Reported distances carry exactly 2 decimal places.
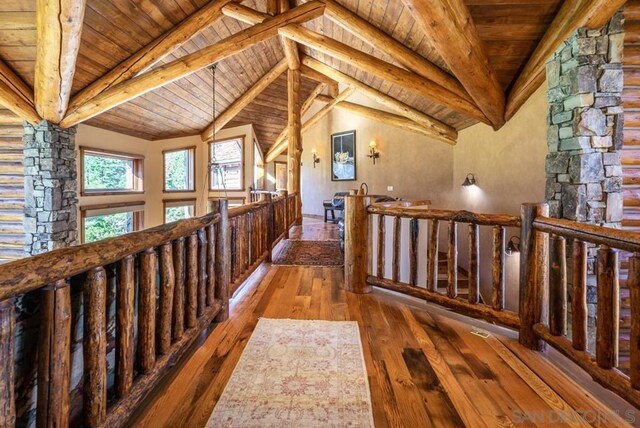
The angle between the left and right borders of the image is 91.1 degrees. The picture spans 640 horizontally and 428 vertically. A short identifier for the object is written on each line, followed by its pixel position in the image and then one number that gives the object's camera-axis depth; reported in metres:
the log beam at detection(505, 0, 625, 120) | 2.49
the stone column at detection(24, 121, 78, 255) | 4.32
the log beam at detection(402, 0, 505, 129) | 2.79
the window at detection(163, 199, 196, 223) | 8.44
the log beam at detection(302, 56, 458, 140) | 6.45
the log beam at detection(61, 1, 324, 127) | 4.33
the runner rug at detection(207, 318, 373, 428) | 1.39
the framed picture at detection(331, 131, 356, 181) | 9.30
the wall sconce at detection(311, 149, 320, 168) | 10.43
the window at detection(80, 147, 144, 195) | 6.23
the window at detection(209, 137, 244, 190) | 8.77
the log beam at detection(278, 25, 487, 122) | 4.30
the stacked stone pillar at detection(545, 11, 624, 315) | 2.68
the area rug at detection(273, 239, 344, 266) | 4.24
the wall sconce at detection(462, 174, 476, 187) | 5.65
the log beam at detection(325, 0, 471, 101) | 4.16
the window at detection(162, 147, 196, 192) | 8.46
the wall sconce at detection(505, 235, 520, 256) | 3.98
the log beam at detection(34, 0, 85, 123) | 2.91
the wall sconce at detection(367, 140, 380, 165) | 8.60
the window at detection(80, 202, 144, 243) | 6.28
